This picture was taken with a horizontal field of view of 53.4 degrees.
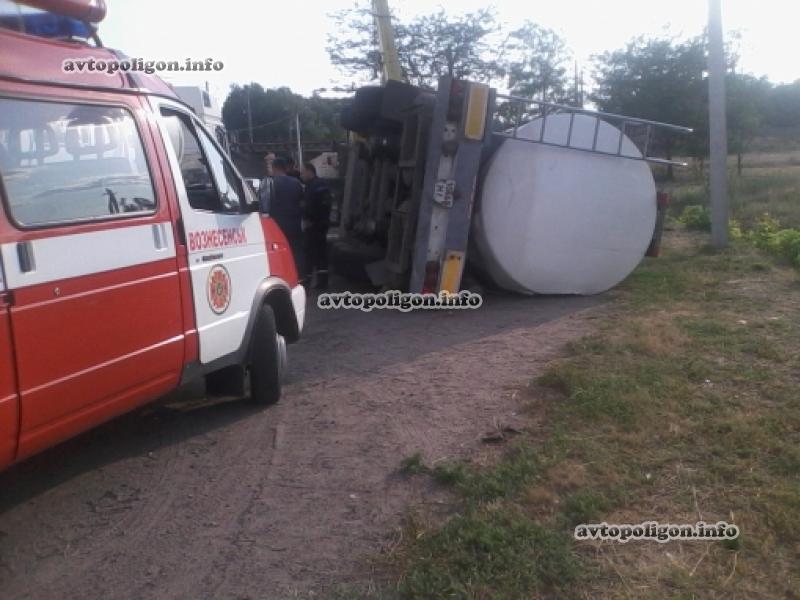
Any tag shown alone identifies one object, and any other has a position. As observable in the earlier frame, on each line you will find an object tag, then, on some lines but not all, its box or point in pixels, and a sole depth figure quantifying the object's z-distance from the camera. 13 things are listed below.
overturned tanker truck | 8.18
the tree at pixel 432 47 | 26.31
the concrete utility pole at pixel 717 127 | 12.44
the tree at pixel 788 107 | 56.47
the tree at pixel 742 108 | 29.22
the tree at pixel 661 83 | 27.67
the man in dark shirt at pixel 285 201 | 9.86
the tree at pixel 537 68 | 29.28
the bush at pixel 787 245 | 10.91
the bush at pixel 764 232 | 12.42
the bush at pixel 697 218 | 15.55
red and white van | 3.45
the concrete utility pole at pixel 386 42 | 13.90
